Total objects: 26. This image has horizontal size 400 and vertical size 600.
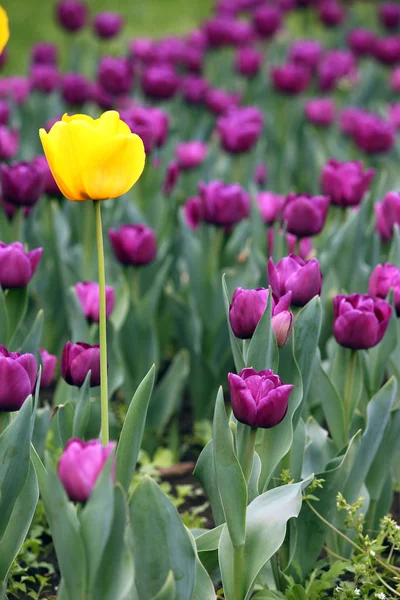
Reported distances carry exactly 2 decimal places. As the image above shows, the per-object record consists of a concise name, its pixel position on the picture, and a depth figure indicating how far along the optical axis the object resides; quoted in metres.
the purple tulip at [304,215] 3.97
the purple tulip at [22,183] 4.40
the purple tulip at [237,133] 6.59
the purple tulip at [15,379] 2.74
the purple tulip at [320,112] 8.48
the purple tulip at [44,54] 9.91
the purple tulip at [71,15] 10.29
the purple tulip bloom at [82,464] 2.26
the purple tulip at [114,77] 7.91
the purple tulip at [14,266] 3.46
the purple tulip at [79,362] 3.03
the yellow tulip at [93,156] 2.45
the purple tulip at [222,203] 4.80
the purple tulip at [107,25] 10.28
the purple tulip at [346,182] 4.73
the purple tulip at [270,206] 5.20
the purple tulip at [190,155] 6.66
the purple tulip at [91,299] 3.92
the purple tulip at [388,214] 4.38
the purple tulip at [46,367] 3.47
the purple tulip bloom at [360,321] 3.13
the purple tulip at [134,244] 4.44
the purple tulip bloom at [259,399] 2.58
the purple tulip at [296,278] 3.11
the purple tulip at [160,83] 7.74
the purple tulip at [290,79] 8.55
